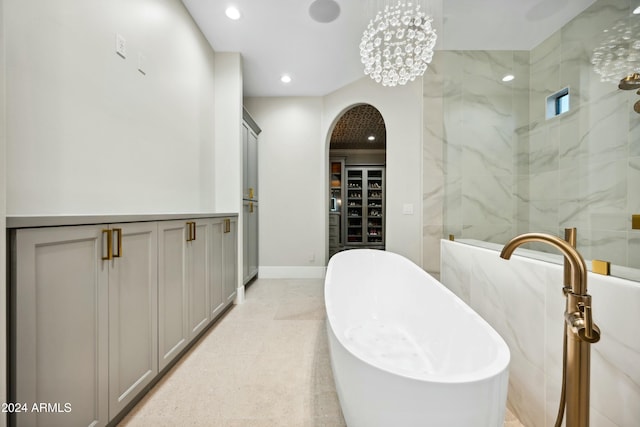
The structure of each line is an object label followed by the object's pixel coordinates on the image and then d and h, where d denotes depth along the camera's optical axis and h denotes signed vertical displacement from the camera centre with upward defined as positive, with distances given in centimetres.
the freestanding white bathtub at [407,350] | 60 -51
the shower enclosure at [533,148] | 105 +39
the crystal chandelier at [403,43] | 160 +116
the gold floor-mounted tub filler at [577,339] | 63 -33
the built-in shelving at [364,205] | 605 +17
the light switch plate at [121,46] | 144 +98
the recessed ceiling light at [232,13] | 208 +170
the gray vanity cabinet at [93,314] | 72 -40
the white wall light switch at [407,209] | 264 +3
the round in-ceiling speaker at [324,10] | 202 +171
